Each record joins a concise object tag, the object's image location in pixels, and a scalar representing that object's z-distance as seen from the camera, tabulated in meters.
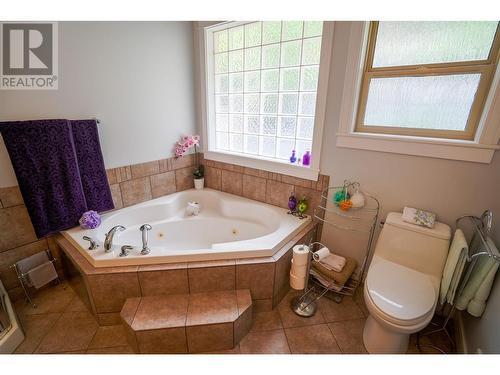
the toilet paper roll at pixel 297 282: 1.72
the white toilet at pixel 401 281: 1.31
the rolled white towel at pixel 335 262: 1.93
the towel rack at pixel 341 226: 1.87
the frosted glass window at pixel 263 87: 2.09
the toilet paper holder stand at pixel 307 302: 1.81
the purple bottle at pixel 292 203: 2.21
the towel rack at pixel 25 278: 1.80
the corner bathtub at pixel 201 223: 1.97
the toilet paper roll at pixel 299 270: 1.70
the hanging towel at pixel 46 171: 1.65
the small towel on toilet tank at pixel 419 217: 1.58
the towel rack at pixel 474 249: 1.29
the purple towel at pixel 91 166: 1.93
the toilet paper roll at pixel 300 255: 1.68
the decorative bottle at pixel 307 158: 2.13
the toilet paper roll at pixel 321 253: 1.68
